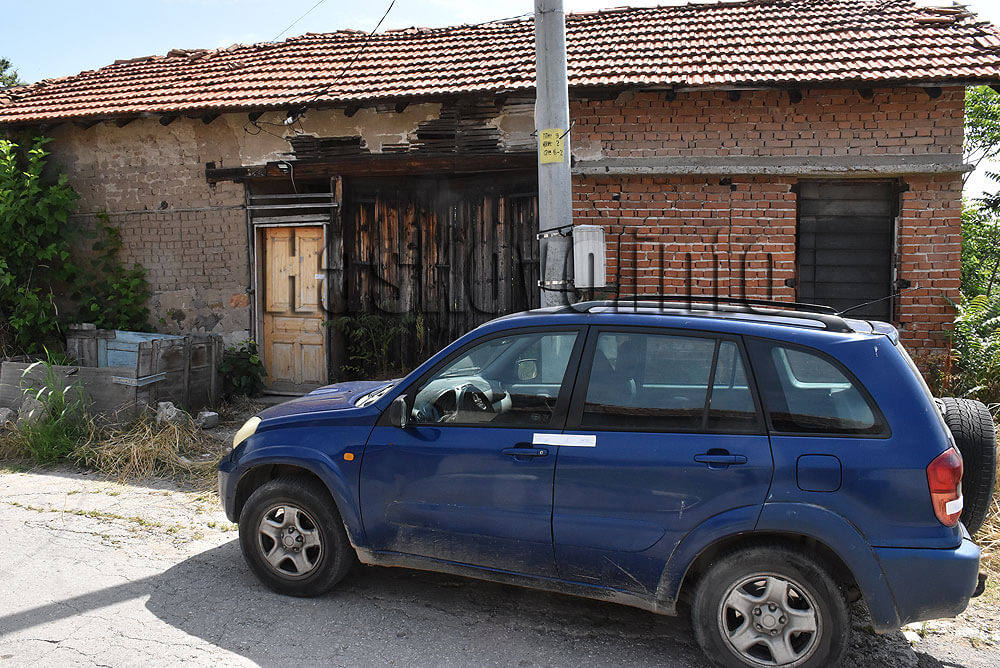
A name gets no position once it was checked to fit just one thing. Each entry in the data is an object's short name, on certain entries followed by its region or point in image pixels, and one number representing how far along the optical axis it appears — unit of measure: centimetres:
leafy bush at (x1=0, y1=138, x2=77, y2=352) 847
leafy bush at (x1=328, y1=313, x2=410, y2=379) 852
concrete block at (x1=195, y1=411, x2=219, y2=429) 716
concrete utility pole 516
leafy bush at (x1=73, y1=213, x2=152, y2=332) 890
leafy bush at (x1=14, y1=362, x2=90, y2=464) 645
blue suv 278
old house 720
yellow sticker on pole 514
